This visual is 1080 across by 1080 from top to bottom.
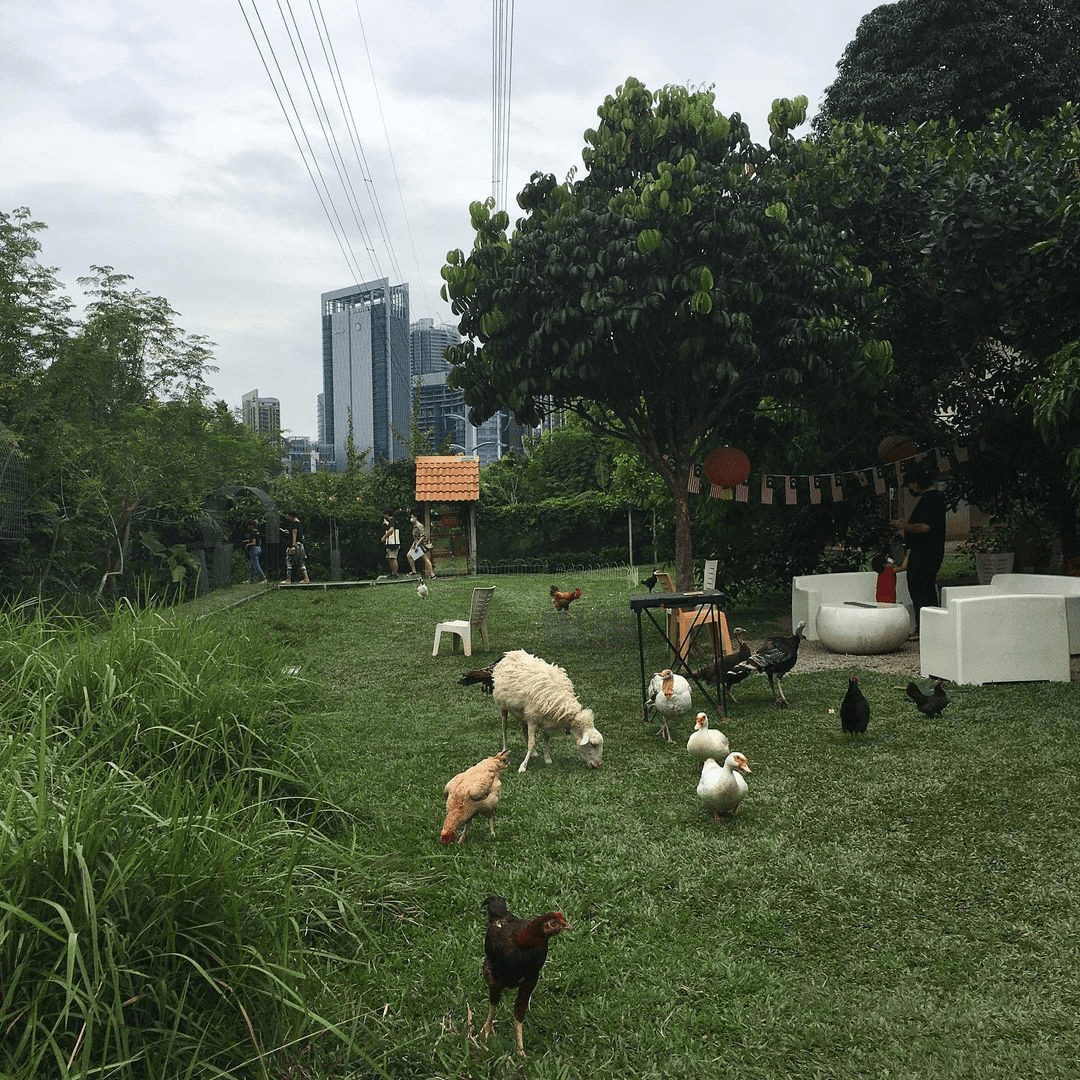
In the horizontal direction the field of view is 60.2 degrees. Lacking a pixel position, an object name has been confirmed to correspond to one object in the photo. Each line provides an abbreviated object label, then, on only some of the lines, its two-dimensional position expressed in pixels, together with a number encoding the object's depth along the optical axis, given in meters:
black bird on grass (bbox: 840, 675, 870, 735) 6.12
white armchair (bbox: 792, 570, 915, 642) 10.56
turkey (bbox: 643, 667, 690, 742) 6.26
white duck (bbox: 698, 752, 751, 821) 4.59
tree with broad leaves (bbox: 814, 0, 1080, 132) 20.06
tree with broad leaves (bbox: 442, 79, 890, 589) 9.68
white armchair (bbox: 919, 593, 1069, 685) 7.64
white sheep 5.67
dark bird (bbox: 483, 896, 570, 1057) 2.70
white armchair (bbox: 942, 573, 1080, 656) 9.00
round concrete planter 9.40
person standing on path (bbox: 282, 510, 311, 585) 20.58
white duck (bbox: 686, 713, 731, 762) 5.25
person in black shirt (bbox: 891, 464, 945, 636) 9.94
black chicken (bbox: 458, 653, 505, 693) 6.51
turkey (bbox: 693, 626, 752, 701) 7.02
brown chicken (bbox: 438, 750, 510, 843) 4.31
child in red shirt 10.25
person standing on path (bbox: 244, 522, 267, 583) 21.02
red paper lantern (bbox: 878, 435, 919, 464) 11.05
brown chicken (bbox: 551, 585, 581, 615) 12.92
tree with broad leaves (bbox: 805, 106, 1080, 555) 9.75
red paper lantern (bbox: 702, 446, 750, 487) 10.70
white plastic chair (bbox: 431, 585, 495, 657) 10.38
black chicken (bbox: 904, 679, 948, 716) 6.55
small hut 24.41
